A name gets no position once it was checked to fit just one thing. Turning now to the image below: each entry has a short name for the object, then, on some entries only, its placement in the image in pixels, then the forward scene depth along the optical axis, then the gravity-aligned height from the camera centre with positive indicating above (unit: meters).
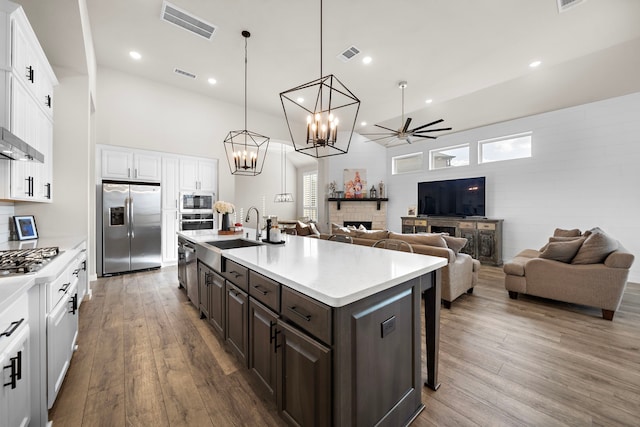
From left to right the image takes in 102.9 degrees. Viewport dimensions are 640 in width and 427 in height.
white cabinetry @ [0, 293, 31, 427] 1.01 -0.66
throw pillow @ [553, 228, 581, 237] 4.28 -0.35
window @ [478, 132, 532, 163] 5.52 +1.47
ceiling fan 4.66 +1.50
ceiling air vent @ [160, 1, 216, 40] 3.17 +2.54
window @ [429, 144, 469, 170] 6.49 +1.48
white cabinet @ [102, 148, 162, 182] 4.61 +0.90
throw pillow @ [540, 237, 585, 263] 3.21 -0.47
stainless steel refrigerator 4.45 -0.26
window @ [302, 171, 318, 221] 9.68 +0.68
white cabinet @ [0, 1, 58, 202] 1.88 +0.99
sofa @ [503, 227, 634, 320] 2.84 -0.75
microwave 5.40 +0.24
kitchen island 1.09 -0.61
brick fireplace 7.71 +0.02
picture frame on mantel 7.87 +0.89
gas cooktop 1.32 -0.28
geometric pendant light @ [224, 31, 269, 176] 3.86 +1.60
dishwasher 2.92 -0.72
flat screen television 5.99 +0.38
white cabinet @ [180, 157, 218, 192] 5.42 +0.85
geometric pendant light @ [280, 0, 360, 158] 2.06 +2.46
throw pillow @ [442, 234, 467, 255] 3.46 -0.43
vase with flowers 3.40 +0.02
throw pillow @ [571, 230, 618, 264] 2.98 -0.43
